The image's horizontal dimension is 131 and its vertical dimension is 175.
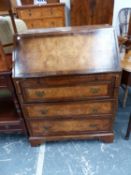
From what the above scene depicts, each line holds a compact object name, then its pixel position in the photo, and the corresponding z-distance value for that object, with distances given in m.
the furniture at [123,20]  3.27
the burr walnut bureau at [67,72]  1.23
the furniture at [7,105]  1.29
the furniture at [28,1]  3.61
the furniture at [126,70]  1.50
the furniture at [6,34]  1.64
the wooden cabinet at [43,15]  3.28
